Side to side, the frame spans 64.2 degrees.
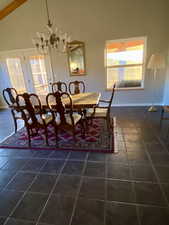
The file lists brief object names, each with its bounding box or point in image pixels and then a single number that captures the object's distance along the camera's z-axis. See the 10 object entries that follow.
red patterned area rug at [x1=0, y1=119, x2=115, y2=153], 2.34
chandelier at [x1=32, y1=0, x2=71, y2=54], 2.60
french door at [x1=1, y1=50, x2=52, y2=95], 4.68
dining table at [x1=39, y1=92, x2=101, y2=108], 2.38
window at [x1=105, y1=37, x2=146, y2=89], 4.17
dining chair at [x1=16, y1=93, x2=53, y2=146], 2.31
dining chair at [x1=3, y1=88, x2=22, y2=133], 2.89
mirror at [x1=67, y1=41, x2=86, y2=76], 4.30
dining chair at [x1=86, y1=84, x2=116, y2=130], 2.58
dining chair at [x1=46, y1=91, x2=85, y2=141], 2.17
